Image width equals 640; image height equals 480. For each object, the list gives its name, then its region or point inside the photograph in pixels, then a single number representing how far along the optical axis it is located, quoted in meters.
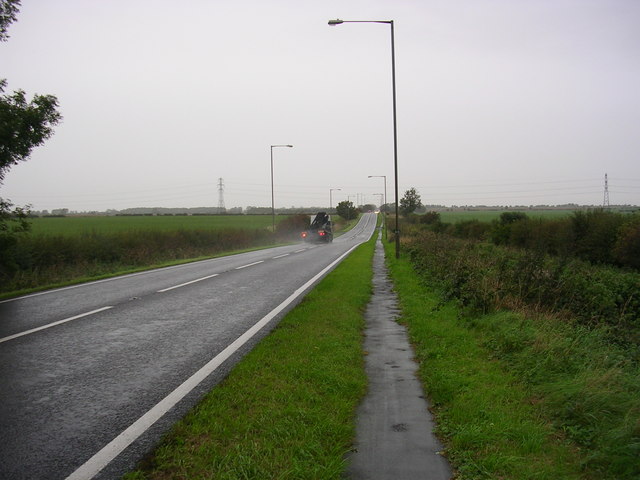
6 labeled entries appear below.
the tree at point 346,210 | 121.31
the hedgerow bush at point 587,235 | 25.17
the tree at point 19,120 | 12.96
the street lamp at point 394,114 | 19.48
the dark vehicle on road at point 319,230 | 45.03
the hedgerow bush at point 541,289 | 8.71
